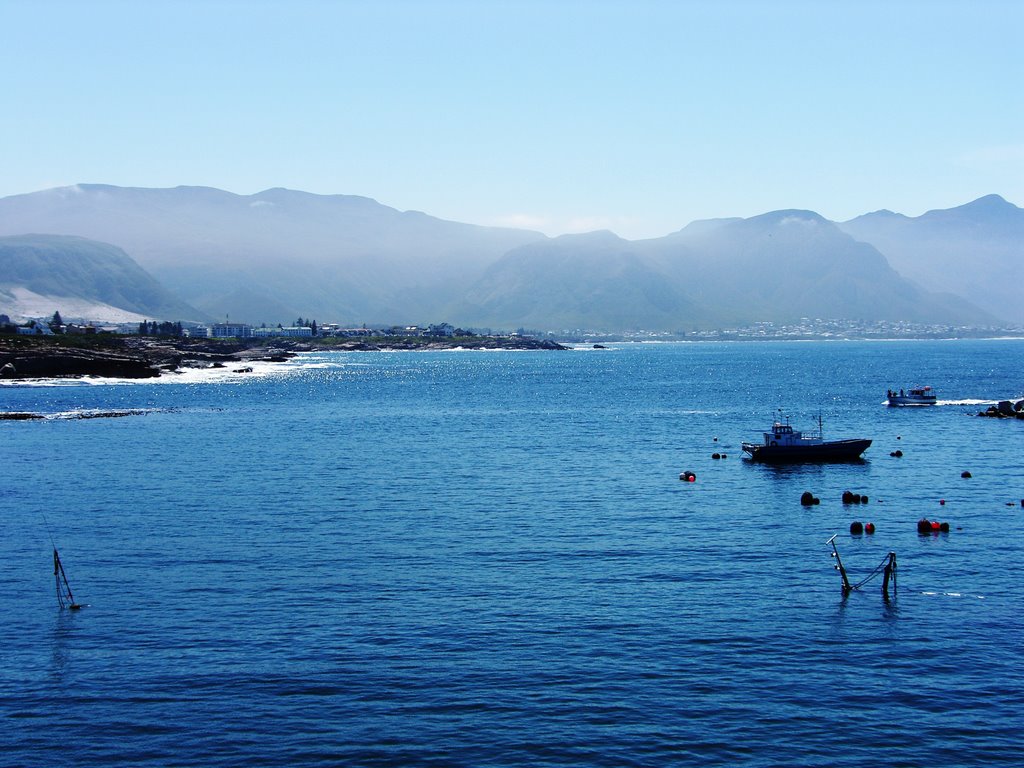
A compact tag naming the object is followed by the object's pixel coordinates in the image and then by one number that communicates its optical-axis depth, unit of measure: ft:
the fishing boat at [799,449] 327.06
